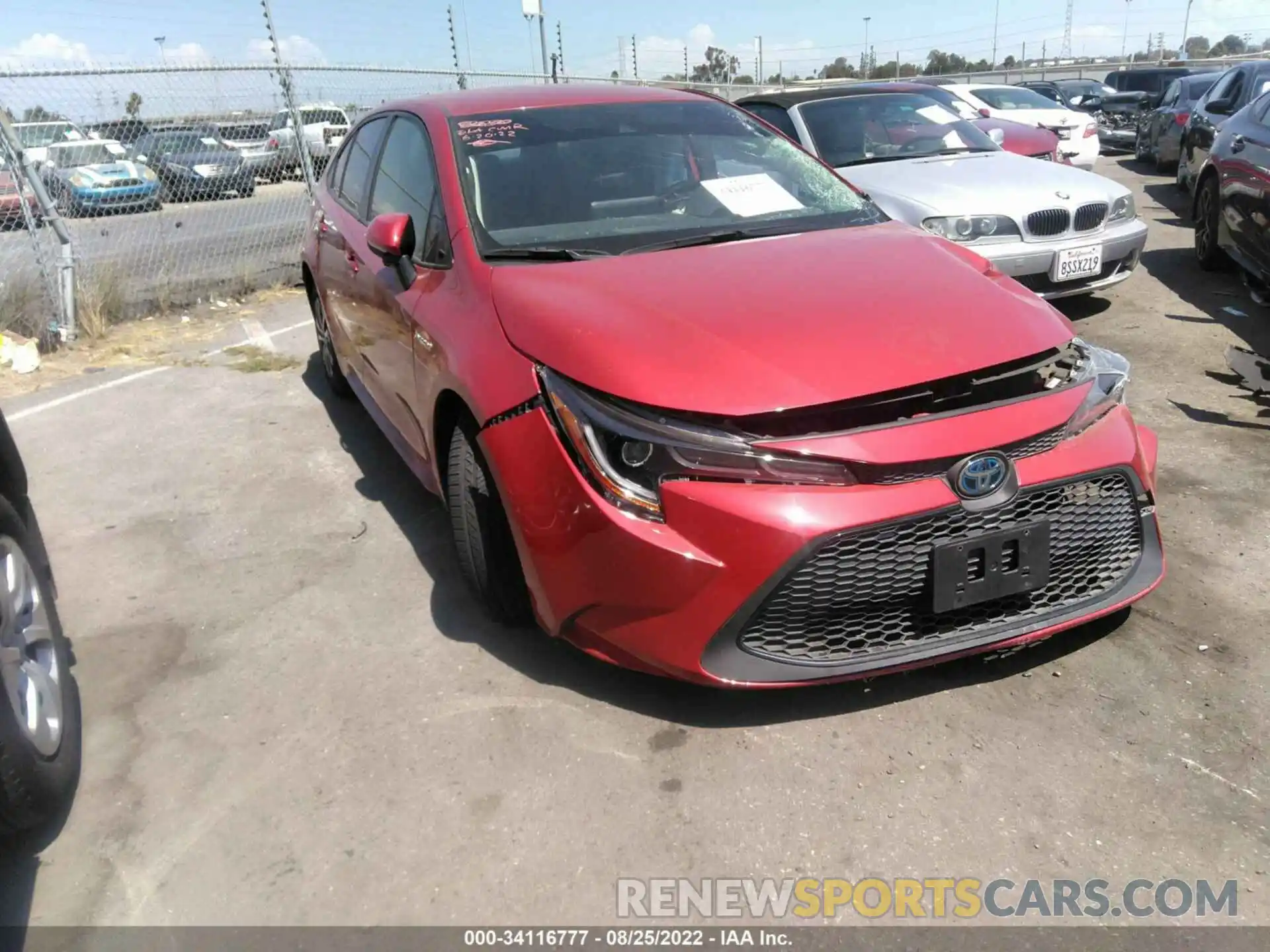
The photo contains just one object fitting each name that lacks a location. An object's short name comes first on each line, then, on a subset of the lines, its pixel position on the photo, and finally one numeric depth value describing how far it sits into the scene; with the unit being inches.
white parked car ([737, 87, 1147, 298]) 225.3
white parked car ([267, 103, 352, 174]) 368.8
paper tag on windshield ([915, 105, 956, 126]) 288.4
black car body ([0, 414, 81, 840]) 82.2
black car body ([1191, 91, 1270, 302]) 236.8
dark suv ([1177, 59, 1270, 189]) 340.5
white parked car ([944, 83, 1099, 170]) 478.6
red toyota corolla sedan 90.4
